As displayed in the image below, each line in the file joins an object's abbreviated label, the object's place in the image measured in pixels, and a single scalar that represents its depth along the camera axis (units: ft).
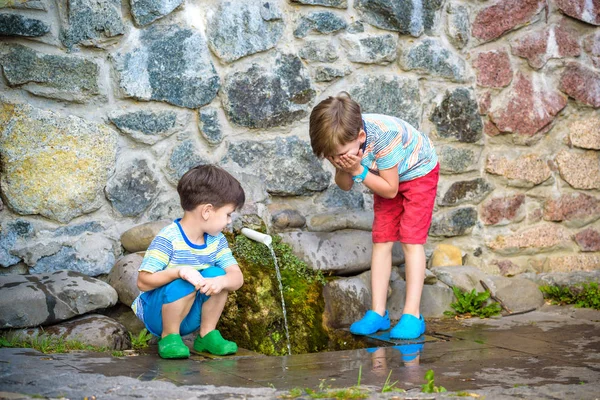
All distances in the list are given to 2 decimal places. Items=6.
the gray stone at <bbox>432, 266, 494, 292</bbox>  14.88
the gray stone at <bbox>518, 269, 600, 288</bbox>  16.08
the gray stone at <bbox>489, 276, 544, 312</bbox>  14.88
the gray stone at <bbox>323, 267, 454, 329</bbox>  13.44
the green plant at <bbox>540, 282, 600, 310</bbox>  14.91
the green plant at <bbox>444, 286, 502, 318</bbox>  14.37
